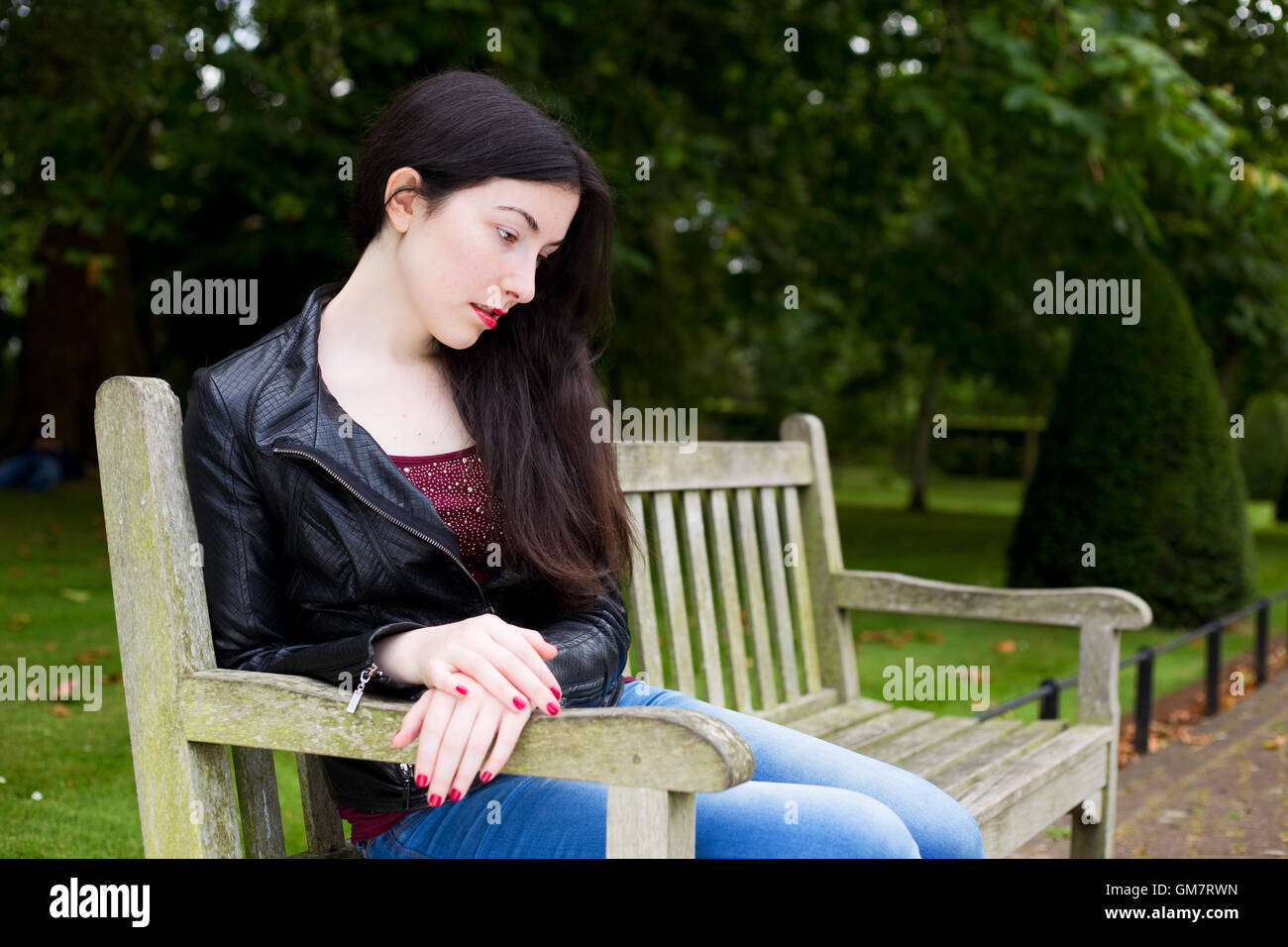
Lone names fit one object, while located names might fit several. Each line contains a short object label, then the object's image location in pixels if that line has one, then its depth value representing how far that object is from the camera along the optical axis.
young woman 1.84
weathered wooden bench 1.64
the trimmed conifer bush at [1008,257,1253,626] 9.29
